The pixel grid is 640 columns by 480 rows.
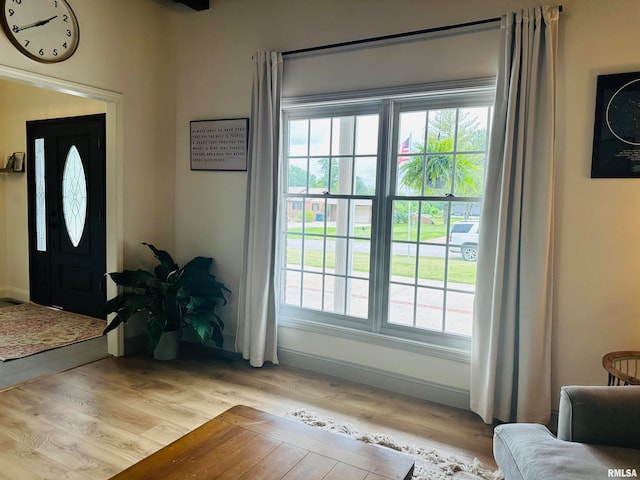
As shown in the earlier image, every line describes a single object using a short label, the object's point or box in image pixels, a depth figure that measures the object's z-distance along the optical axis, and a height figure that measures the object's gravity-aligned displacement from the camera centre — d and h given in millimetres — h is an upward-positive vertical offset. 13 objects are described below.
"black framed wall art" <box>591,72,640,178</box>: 2312 +511
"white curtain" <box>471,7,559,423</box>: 2441 -33
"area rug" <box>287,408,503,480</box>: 2141 -1245
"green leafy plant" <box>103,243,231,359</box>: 3297 -695
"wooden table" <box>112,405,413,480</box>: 1489 -884
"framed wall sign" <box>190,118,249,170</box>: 3557 +560
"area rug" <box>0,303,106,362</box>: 3670 -1164
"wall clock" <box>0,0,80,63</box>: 2770 +1180
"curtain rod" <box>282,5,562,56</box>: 2641 +1192
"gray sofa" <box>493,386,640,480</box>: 1462 -809
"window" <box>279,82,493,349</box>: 2865 +30
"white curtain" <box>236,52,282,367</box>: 3299 -6
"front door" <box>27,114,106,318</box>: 4426 -60
